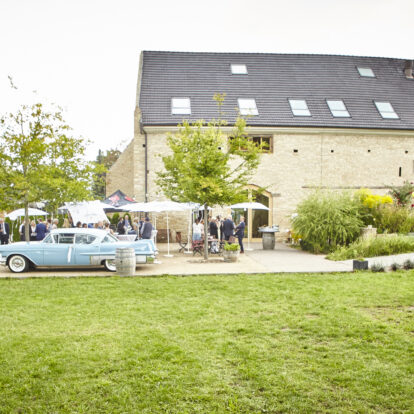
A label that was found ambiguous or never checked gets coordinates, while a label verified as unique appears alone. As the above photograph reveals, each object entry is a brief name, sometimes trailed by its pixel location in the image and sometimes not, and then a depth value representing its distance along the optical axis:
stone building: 23.39
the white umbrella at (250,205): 18.78
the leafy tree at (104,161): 18.48
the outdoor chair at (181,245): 18.28
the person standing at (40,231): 16.53
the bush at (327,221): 17.22
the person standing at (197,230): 17.83
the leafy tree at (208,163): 14.81
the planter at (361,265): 12.66
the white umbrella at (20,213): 21.19
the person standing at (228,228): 17.45
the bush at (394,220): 17.89
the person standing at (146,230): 16.41
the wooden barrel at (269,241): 19.58
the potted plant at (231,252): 14.98
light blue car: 12.70
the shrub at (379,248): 15.20
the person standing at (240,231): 18.00
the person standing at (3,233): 17.53
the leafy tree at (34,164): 15.23
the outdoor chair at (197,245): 17.25
